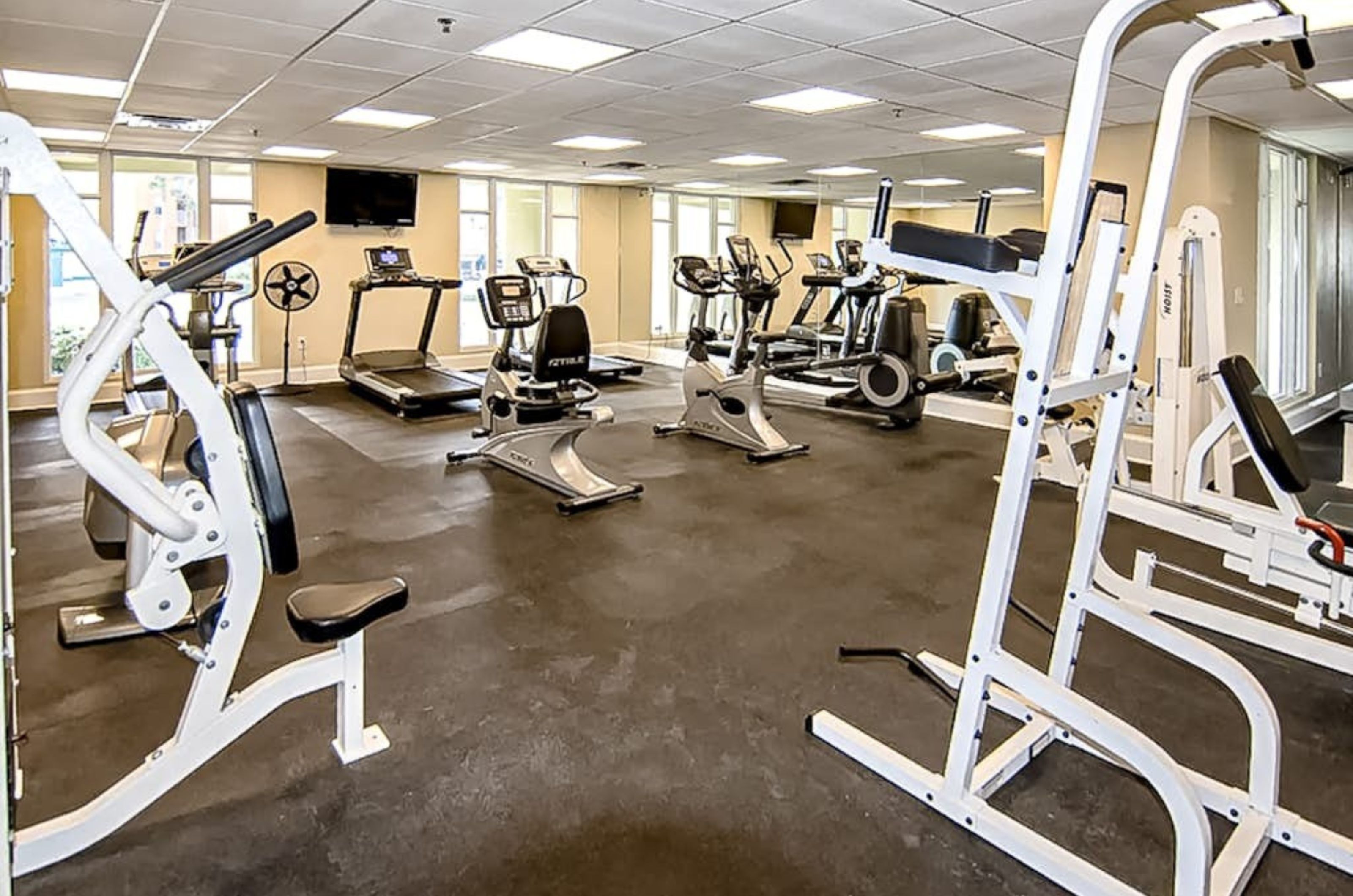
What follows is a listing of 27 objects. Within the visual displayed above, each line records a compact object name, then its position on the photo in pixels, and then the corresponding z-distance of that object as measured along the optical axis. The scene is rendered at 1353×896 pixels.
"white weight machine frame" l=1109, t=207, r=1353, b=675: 2.66
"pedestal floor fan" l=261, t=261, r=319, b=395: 8.51
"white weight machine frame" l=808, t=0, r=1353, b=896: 1.75
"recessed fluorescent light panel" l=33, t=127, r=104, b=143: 7.03
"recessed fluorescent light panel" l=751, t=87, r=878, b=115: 5.46
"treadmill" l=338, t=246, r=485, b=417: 7.77
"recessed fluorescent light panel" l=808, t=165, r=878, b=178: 9.09
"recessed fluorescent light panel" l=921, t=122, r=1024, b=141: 6.54
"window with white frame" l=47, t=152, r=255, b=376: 8.16
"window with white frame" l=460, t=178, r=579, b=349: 10.67
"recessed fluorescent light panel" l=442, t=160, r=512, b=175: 9.32
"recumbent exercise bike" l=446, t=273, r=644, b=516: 5.06
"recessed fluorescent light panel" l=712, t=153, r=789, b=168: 8.39
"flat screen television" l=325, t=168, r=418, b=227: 9.39
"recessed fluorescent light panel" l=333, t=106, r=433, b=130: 6.21
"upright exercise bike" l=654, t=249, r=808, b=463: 6.14
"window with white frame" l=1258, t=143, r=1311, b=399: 6.93
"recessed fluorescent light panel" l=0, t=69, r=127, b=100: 4.95
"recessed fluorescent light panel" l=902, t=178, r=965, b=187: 8.33
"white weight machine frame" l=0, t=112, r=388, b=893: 1.67
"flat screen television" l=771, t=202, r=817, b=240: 11.63
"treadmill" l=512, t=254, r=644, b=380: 7.04
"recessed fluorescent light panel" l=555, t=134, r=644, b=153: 7.37
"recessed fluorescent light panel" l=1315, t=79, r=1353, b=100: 4.97
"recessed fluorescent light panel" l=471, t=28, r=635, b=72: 4.21
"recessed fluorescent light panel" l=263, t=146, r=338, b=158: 8.07
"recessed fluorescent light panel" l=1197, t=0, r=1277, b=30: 3.48
